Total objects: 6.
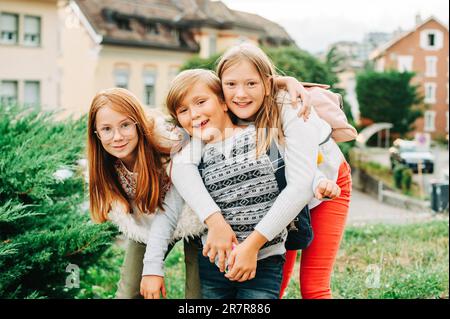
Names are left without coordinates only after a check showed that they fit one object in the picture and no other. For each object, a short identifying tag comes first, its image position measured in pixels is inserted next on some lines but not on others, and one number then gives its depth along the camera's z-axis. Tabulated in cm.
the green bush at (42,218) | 251
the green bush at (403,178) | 2012
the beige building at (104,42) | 1783
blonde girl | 181
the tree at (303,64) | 1873
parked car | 2184
